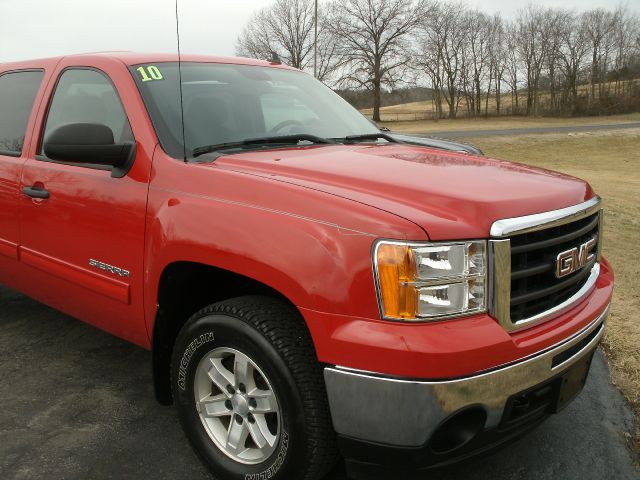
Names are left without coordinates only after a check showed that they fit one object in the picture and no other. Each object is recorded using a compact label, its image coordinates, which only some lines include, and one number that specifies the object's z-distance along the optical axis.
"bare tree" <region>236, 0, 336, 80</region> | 54.91
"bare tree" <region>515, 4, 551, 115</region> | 58.19
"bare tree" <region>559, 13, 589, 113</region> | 56.41
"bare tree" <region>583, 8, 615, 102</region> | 57.31
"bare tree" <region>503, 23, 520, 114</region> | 60.75
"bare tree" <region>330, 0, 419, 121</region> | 52.81
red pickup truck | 1.98
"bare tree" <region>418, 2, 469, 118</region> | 57.97
